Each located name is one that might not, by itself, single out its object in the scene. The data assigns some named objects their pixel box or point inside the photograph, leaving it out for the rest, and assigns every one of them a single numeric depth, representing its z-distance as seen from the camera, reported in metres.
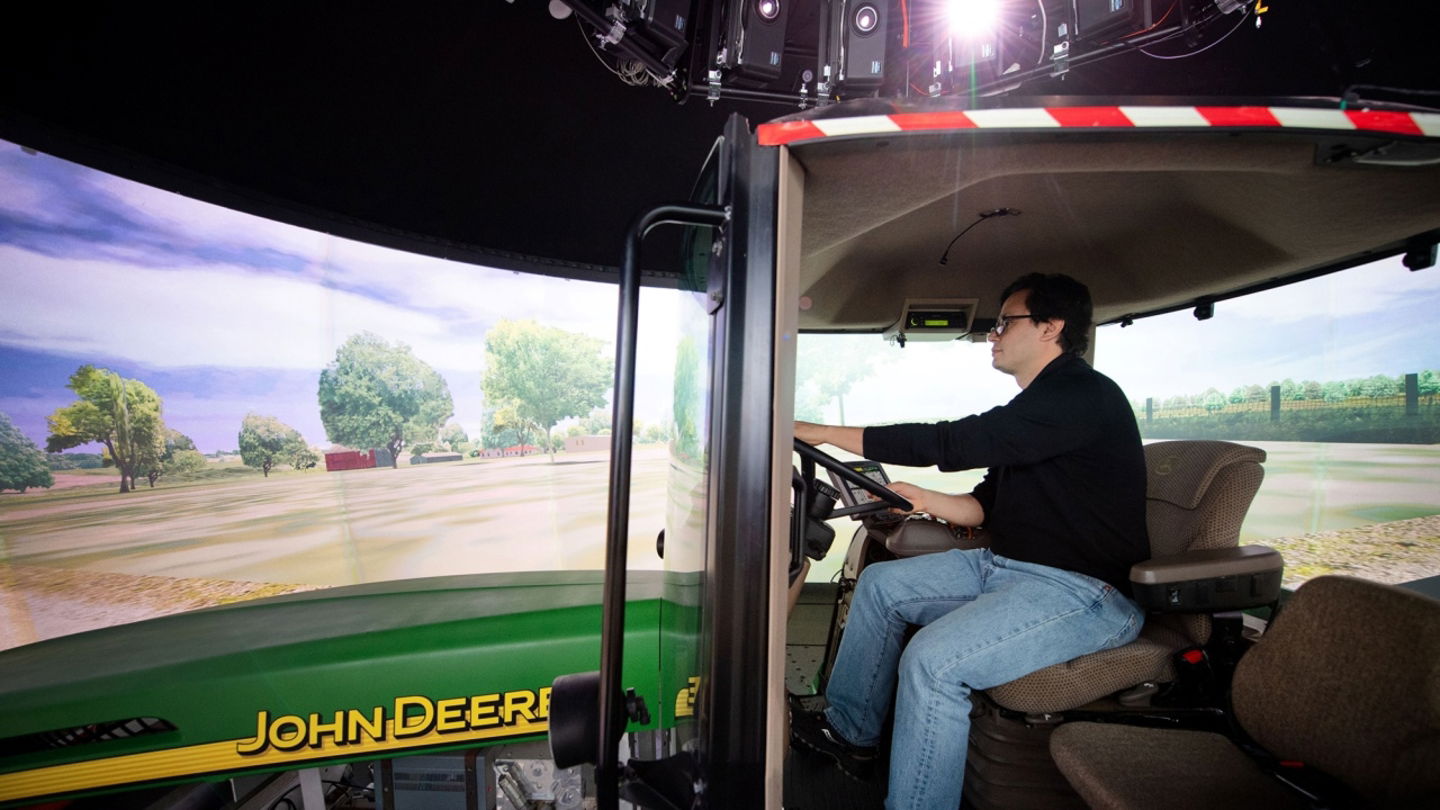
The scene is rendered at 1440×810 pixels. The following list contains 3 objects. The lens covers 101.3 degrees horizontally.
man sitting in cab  1.32
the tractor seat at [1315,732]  0.94
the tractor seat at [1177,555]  1.37
